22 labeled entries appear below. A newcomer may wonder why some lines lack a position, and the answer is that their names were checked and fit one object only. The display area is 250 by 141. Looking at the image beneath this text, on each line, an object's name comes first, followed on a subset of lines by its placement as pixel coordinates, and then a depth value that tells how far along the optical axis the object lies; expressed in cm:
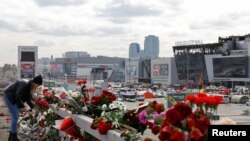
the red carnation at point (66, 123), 623
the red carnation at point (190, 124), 316
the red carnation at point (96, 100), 638
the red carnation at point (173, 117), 324
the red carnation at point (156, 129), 374
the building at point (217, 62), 10938
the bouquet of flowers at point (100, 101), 632
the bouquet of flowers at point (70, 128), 624
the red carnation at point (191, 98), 337
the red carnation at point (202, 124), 317
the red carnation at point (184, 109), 327
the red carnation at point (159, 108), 445
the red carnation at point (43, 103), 970
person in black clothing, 718
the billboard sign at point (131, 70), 16125
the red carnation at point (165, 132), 310
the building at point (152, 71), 13825
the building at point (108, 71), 16738
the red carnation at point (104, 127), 502
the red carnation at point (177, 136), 305
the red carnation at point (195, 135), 306
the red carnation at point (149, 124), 461
